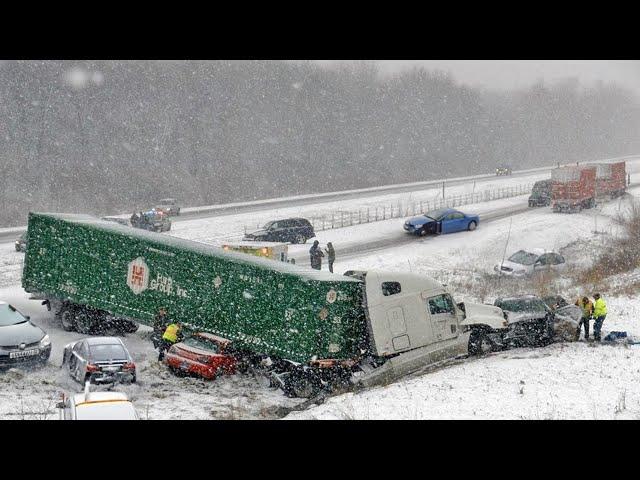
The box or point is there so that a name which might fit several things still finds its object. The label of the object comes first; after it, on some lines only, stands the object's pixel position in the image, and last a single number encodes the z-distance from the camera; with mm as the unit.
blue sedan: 40781
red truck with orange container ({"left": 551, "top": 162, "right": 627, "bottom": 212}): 49281
